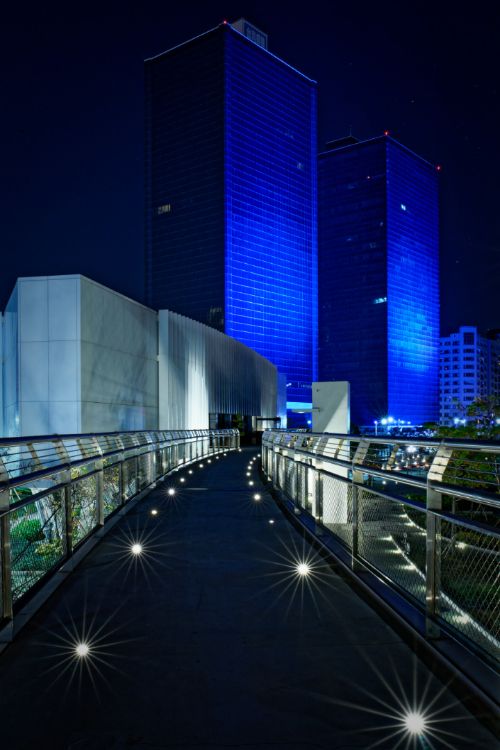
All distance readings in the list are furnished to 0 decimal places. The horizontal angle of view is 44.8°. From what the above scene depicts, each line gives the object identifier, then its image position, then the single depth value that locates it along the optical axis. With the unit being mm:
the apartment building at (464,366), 173750
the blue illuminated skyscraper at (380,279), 155750
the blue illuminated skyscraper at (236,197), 132000
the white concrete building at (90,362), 21188
